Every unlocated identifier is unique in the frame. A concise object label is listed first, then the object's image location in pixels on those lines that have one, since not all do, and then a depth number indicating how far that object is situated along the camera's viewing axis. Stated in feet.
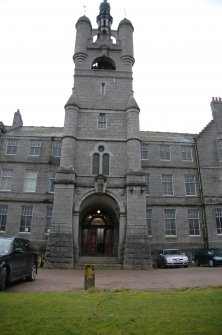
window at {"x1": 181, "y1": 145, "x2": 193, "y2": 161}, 102.92
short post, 32.48
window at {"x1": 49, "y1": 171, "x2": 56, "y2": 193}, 94.77
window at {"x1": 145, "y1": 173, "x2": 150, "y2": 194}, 96.63
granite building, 73.51
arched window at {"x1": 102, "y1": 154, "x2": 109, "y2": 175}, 80.43
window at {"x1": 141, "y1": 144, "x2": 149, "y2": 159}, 102.37
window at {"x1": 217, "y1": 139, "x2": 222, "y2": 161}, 101.10
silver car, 72.64
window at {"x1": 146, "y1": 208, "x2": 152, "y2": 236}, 91.30
